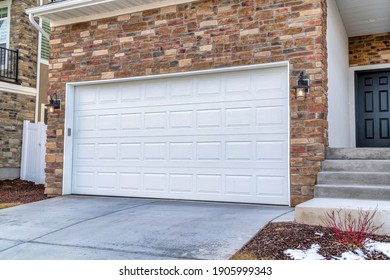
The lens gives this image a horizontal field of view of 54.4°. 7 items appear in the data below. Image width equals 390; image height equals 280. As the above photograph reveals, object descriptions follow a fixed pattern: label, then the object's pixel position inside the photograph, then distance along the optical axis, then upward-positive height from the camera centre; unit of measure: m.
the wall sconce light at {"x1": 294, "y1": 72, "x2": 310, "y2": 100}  5.88 +1.06
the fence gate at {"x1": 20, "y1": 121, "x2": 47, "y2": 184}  10.77 +0.00
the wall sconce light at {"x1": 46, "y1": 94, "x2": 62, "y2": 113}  7.83 +0.98
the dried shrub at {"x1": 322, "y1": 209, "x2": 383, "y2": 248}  3.73 -0.75
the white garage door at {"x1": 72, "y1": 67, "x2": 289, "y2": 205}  6.31 +0.30
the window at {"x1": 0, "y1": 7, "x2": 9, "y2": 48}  11.77 +3.90
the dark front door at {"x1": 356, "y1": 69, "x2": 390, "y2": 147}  8.64 +1.10
